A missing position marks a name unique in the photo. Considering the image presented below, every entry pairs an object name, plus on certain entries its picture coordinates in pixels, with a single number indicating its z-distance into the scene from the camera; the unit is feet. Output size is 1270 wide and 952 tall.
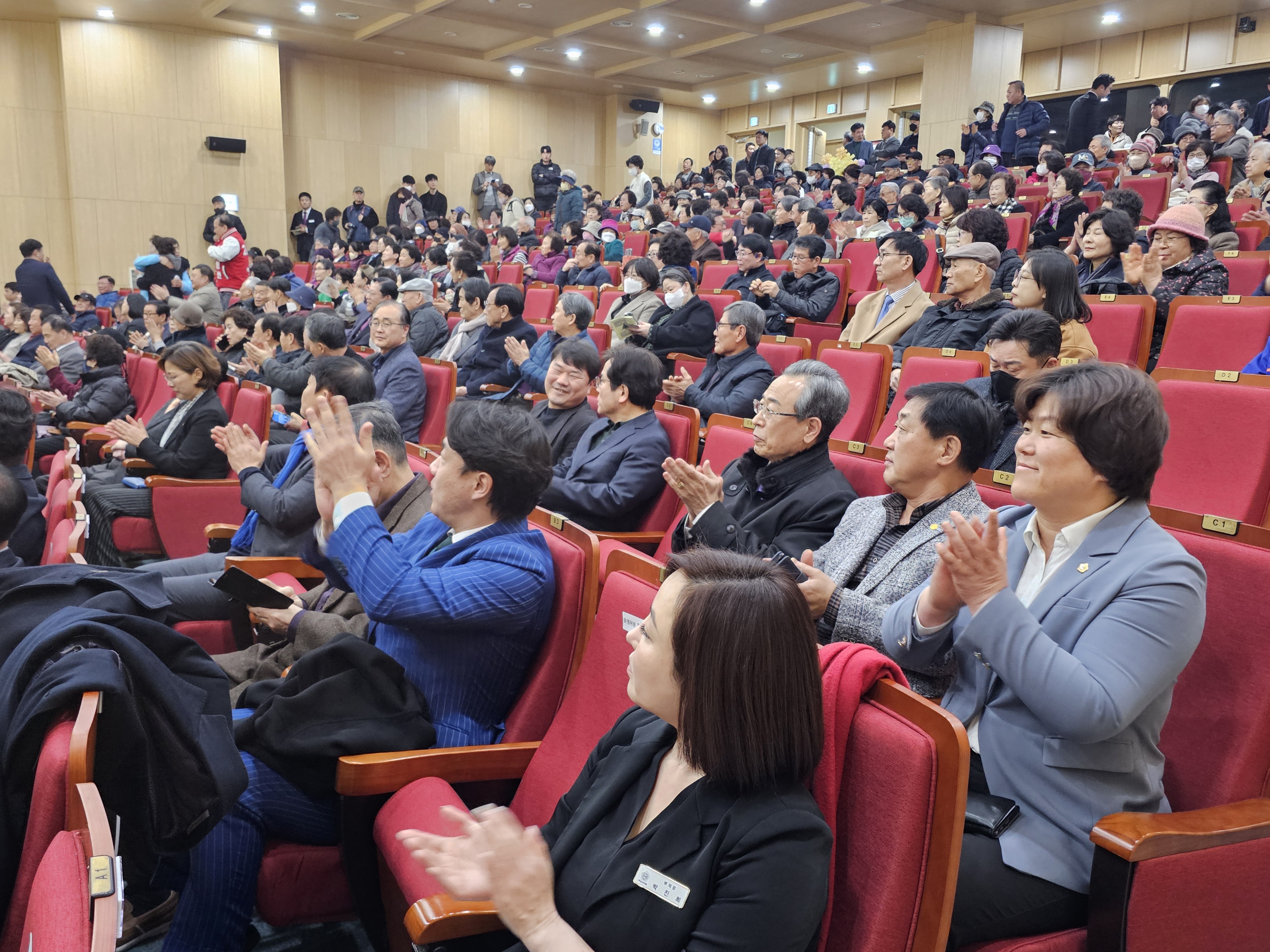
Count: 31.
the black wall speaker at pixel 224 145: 35.91
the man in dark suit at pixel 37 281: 26.96
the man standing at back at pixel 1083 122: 28.86
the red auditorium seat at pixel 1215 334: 9.62
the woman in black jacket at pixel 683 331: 14.79
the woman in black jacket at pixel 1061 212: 17.46
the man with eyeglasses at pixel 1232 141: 21.91
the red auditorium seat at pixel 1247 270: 12.98
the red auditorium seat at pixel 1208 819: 3.35
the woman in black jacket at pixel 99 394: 15.31
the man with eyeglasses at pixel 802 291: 15.20
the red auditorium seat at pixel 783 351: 11.93
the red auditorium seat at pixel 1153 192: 20.95
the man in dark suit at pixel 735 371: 10.94
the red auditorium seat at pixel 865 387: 9.90
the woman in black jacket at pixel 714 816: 2.83
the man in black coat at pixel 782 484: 6.18
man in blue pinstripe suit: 4.57
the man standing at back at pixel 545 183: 41.57
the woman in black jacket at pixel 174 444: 11.05
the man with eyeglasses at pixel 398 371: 12.41
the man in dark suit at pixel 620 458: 8.36
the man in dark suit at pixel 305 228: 38.14
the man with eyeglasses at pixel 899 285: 12.57
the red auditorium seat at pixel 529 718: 4.73
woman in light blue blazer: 3.51
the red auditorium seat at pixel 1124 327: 10.39
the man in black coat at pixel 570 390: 10.00
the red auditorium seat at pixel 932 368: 8.73
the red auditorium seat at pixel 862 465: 6.60
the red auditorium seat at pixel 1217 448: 6.28
